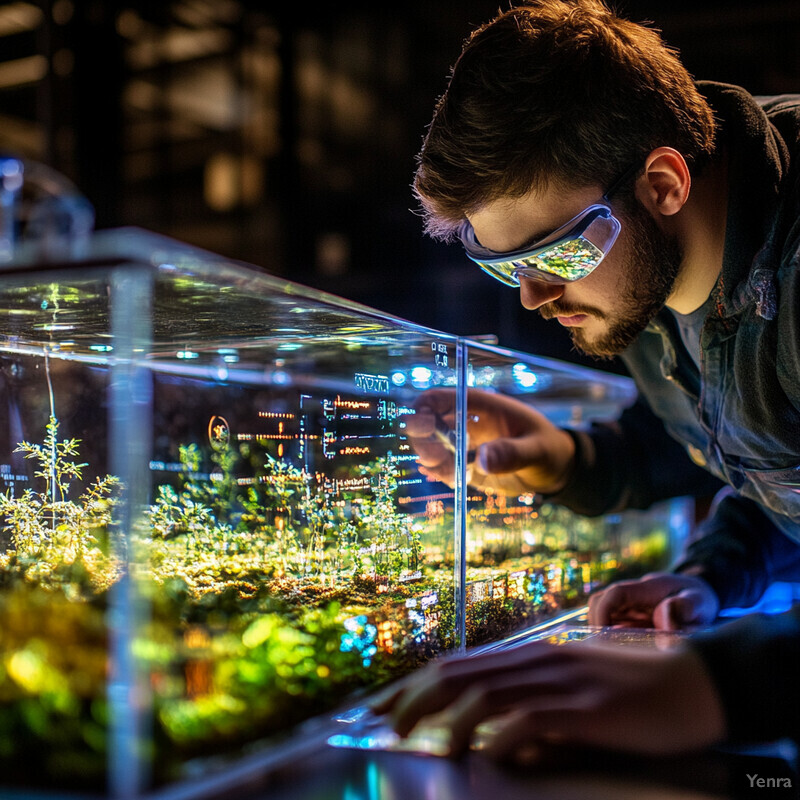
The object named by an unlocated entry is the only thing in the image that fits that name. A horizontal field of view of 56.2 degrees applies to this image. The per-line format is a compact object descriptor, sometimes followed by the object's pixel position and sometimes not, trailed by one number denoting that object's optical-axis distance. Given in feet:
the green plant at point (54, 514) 3.10
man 3.57
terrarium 1.80
